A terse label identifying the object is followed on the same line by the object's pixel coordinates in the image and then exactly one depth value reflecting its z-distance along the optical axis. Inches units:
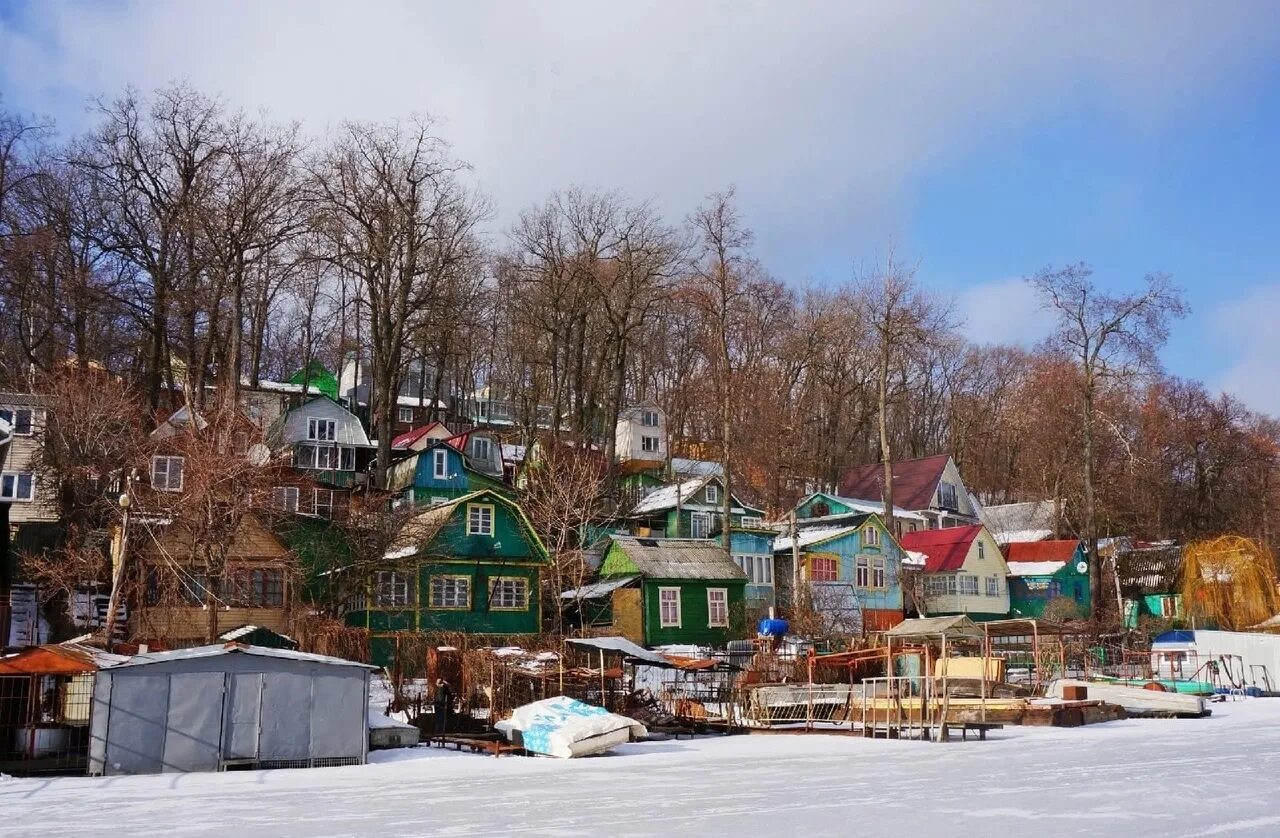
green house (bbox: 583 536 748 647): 1924.2
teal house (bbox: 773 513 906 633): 2221.9
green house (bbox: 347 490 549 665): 1738.4
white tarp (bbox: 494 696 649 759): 1055.0
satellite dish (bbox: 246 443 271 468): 1782.7
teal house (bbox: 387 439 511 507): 2246.6
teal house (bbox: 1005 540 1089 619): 2657.5
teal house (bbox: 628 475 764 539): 2348.7
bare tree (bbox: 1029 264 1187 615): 2298.2
